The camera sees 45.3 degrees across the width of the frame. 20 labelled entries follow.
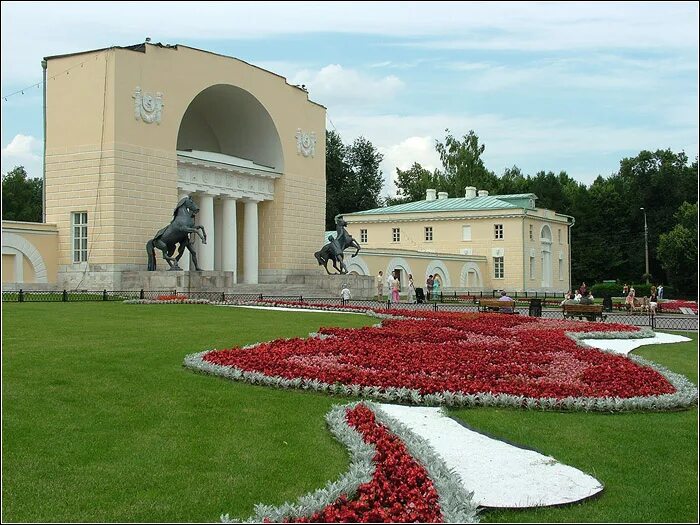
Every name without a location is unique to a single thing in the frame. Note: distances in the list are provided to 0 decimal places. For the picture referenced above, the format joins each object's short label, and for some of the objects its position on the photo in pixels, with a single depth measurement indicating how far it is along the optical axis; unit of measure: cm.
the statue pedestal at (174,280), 3189
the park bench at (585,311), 2541
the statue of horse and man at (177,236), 3138
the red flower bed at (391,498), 598
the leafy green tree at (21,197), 5847
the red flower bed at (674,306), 3403
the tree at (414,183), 7744
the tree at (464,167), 7494
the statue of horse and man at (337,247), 4019
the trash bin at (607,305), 3338
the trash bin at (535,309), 2827
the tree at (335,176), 7381
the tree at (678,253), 5947
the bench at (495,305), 2982
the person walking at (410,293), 3745
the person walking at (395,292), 3766
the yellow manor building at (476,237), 5875
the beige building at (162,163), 3375
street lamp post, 6298
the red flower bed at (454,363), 1104
